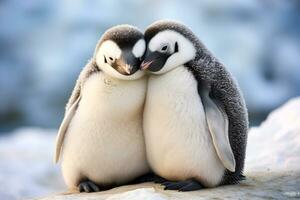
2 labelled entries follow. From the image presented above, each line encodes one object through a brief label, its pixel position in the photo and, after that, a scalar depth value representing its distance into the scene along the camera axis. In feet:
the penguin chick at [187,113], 21.53
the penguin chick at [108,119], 21.71
